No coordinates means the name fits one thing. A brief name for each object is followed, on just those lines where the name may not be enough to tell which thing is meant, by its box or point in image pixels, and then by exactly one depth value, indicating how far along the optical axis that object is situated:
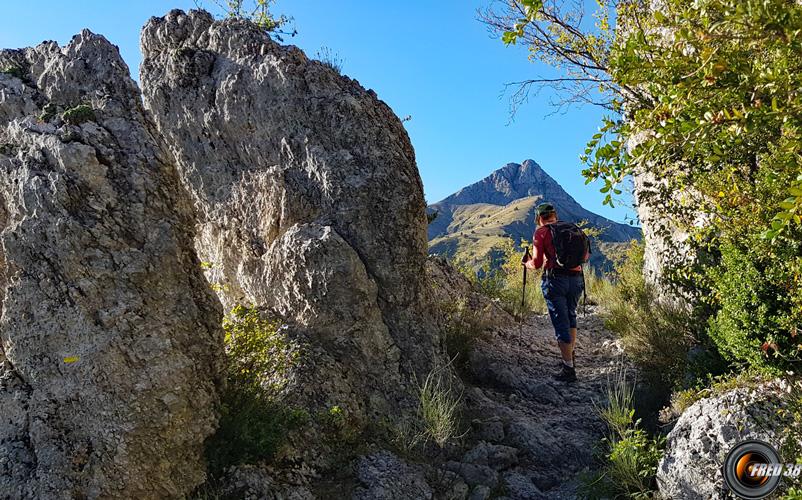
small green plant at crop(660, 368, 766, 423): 4.73
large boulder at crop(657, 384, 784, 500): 4.14
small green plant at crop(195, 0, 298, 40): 8.50
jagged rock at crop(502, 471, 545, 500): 4.82
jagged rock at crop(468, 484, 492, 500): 4.63
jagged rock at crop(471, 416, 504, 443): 5.65
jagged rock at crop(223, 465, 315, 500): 3.98
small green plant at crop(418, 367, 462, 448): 5.20
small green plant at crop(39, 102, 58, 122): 4.78
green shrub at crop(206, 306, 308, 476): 4.23
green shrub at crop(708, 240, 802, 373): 4.43
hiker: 7.21
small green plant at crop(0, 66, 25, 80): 5.72
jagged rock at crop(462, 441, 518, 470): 5.21
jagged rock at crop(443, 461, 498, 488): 4.86
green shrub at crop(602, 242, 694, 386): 6.79
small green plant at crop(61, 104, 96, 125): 4.59
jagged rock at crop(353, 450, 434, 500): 4.39
